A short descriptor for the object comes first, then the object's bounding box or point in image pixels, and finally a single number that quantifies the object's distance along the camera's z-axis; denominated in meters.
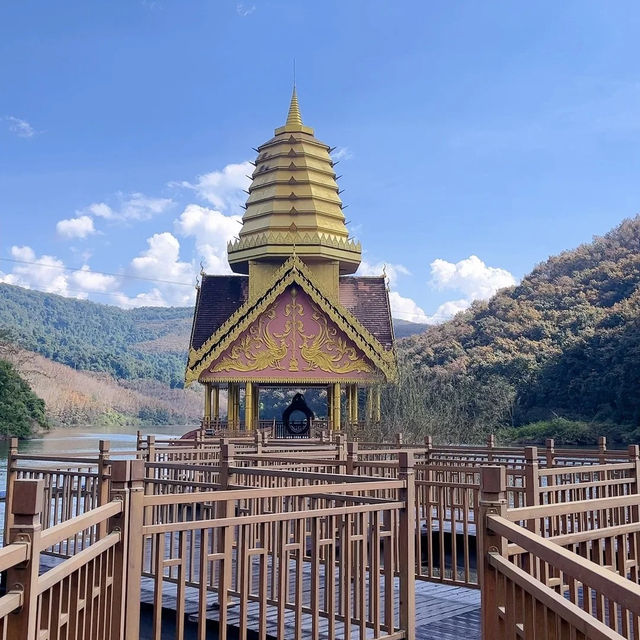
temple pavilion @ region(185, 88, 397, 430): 23.86
